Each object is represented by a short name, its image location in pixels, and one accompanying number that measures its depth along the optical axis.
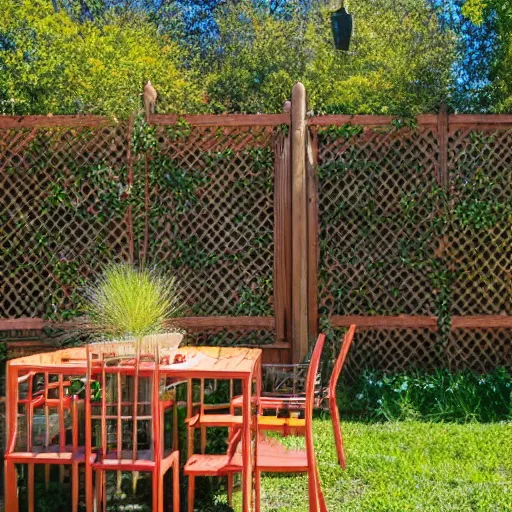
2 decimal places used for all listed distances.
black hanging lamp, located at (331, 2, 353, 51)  5.74
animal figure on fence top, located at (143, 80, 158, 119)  5.72
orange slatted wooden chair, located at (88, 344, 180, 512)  2.87
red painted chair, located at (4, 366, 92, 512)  3.05
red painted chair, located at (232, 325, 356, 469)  3.44
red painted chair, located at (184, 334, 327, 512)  3.02
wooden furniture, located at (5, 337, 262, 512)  2.89
